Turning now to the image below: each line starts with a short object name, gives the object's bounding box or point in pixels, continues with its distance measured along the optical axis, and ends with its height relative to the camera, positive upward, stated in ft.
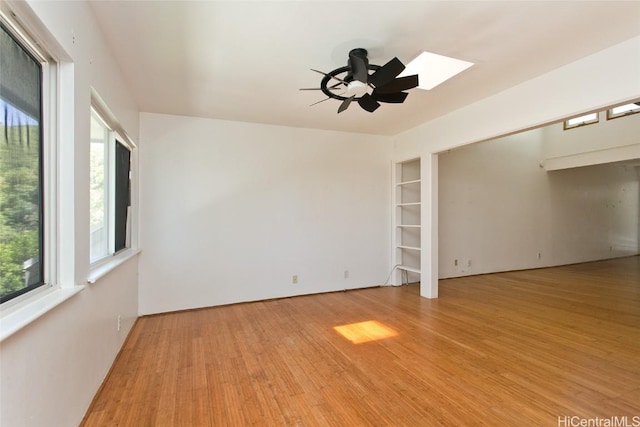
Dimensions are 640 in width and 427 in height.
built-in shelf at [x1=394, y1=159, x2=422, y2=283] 17.38 -0.25
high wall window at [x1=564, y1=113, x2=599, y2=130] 19.39 +6.34
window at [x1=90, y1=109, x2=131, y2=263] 8.11 +0.77
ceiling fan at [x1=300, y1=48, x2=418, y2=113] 7.31 +3.54
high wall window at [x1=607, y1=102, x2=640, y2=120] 17.28 +6.27
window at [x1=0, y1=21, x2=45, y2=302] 4.06 +0.72
